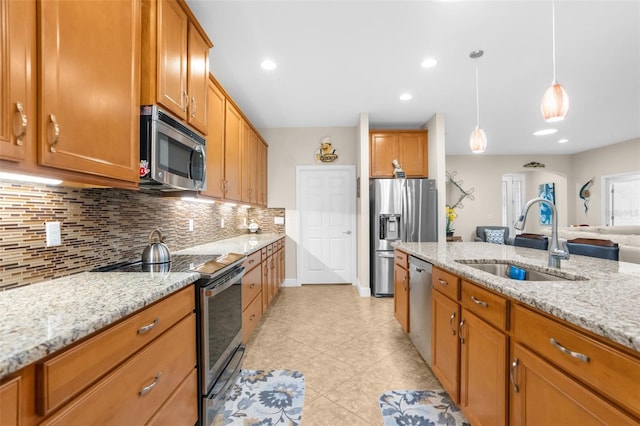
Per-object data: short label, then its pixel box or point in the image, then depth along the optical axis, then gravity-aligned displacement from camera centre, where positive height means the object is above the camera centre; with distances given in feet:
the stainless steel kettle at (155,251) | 5.44 -0.75
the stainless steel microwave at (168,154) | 4.52 +1.13
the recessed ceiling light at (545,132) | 16.65 +5.08
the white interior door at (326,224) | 15.16 -0.54
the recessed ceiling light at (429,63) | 8.77 +4.90
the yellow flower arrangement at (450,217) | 20.68 -0.21
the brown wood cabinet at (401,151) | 14.37 +3.31
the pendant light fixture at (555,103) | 5.81 +2.36
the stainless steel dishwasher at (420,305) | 6.54 -2.33
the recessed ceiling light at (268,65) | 8.80 +4.88
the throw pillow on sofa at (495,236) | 20.85 -1.65
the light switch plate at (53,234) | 3.99 -0.28
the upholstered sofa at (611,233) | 11.51 -0.96
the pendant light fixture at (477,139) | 8.39 +2.32
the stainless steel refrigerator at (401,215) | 13.08 -0.04
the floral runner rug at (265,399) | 5.29 -3.91
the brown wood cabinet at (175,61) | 4.64 +2.92
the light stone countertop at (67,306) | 2.00 -0.96
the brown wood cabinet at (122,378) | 2.04 -1.57
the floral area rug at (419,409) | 5.22 -3.91
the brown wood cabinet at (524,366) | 2.35 -1.73
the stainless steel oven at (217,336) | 4.71 -2.37
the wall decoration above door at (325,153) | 14.94 +3.34
